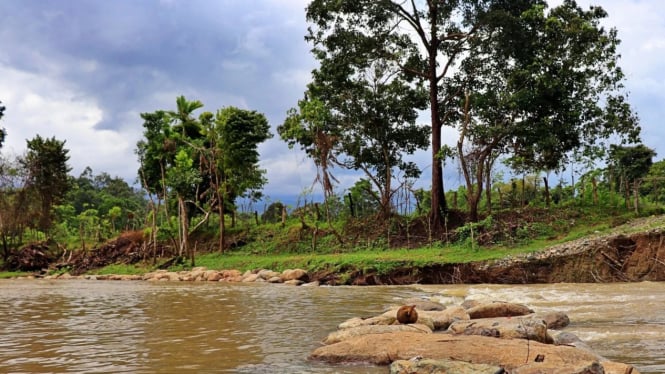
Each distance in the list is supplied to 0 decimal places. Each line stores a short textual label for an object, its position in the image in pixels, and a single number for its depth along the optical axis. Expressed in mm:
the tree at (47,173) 32019
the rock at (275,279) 18503
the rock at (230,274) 20531
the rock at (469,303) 9261
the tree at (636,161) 28641
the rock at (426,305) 9476
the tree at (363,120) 23594
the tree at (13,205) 29719
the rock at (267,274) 19250
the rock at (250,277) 19367
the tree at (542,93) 19875
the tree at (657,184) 24203
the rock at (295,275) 18256
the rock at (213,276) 20625
